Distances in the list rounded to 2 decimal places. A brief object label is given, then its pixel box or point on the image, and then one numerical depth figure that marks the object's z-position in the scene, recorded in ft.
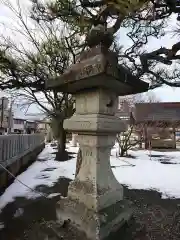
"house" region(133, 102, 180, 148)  54.65
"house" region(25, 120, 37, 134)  114.31
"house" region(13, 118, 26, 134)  115.74
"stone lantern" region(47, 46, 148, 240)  6.81
